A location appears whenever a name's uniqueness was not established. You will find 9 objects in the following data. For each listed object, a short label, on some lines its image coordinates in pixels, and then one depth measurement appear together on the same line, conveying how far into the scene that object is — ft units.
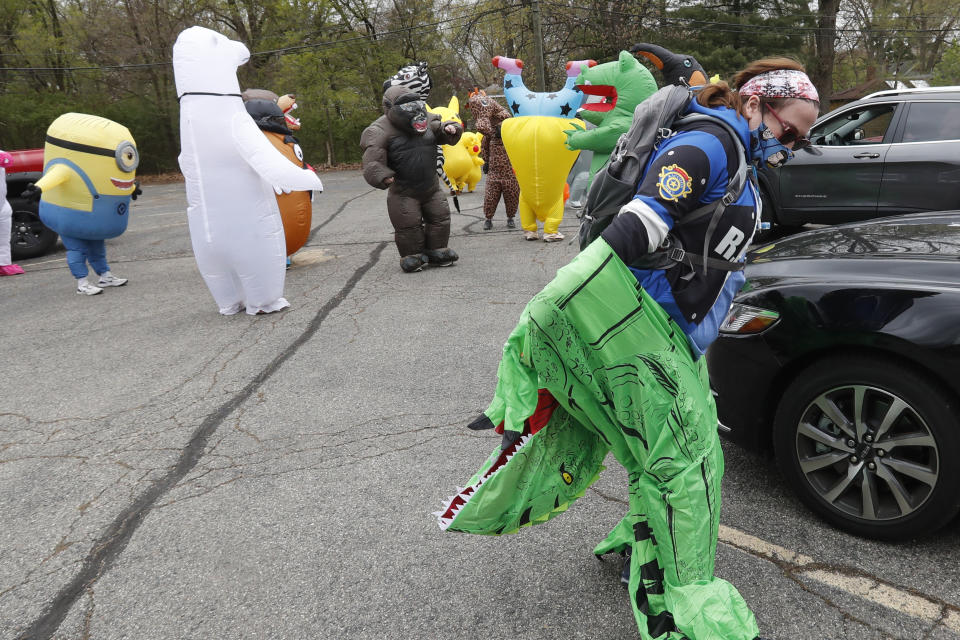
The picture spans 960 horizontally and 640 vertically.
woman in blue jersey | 5.30
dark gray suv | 22.65
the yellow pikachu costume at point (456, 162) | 40.09
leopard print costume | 30.42
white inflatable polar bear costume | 18.34
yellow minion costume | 22.48
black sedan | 7.41
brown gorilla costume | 23.12
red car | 33.83
